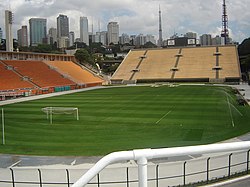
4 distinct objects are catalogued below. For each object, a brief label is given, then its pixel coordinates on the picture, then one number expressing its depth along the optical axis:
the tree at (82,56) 106.62
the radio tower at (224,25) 137.12
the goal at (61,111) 30.69
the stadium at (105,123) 10.34
